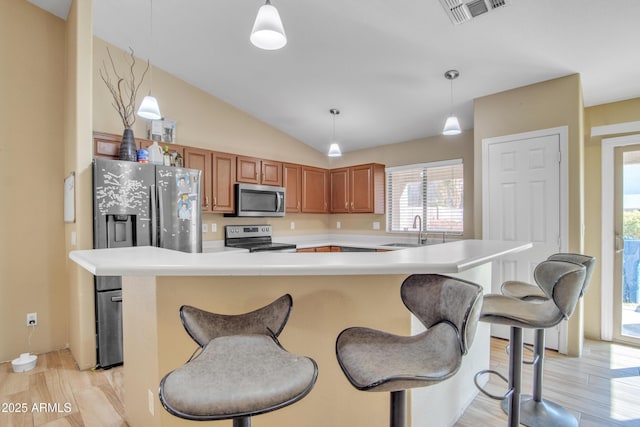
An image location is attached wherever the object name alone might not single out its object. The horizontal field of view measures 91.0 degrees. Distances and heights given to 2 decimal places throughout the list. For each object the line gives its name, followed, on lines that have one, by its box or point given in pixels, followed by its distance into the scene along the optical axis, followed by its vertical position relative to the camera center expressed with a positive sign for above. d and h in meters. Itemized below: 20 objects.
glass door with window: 3.11 -0.36
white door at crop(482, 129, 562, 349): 2.91 +0.10
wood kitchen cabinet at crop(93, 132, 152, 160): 2.96 +0.65
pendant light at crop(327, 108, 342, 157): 3.73 +0.76
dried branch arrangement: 3.21 +1.31
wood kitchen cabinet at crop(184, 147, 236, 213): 3.61 +0.43
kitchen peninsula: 1.38 -0.47
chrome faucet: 4.38 -0.20
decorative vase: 2.90 +0.60
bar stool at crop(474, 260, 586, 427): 1.54 -0.53
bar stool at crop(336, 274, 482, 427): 0.92 -0.47
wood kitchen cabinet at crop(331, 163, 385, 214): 4.62 +0.33
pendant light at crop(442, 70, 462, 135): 2.78 +0.74
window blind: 4.12 +0.20
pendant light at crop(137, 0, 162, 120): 2.52 +0.83
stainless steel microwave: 3.92 +0.14
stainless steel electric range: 3.96 -0.37
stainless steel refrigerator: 2.61 -0.04
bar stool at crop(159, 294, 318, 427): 0.77 -0.46
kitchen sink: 4.24 -0.47
